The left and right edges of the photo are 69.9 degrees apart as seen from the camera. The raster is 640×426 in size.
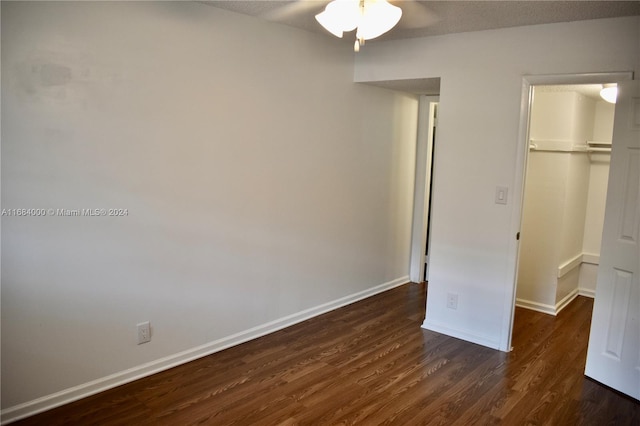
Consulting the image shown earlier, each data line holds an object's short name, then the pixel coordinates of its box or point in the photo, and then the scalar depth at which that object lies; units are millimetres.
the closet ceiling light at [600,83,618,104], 3648
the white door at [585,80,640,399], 2744
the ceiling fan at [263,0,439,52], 2244
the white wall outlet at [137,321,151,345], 2809
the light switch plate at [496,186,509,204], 3361
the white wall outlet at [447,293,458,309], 3698
